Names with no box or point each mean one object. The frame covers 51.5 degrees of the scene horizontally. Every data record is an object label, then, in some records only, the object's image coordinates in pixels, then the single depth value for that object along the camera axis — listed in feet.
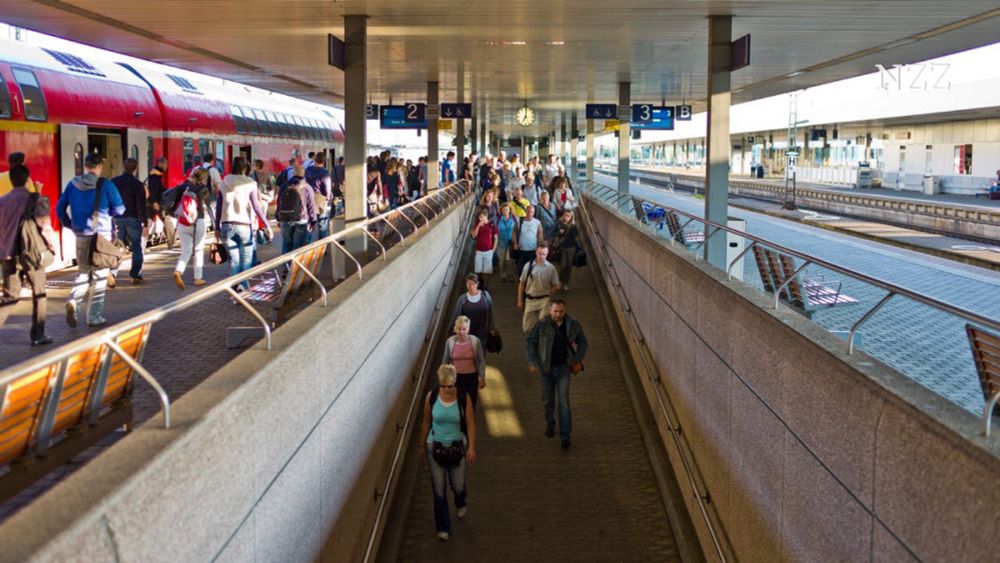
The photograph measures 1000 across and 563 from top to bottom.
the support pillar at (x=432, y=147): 94.84
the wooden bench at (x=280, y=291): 31.42
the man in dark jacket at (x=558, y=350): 38.19
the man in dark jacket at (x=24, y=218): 34.88
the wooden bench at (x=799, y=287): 27.32
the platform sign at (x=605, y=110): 103.65
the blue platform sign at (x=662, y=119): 109.60
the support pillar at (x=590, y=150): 126.11
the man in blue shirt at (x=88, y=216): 38.32
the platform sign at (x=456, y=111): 100.68
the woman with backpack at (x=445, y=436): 30.58
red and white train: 57.62
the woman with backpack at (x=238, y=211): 45.55
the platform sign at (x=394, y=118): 104.41
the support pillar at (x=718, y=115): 52.34
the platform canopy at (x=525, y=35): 49.80
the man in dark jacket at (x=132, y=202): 48.41
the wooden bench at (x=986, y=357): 16.61
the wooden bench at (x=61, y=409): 14.26
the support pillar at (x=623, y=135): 98.28
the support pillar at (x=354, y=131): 53.31
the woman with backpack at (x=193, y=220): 50.21
